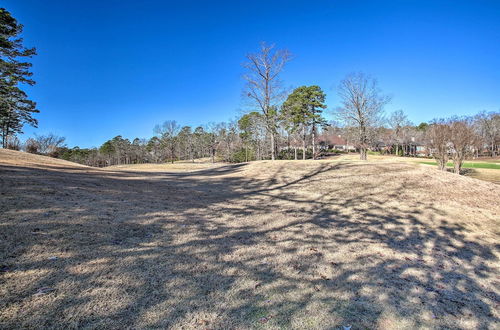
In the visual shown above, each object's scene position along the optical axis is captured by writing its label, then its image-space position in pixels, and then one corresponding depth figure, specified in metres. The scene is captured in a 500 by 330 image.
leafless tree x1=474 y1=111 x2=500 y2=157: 47.44
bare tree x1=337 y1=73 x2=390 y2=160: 23.80
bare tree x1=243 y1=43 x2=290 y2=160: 19.78
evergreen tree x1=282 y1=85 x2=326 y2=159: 35.91
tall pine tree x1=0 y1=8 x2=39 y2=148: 14.56
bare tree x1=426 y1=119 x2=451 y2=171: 17.03
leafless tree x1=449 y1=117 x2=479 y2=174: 16.55
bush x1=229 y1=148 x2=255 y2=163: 44.56
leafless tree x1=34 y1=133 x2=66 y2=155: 43.17
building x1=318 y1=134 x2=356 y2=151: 65.31
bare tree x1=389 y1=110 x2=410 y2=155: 57.22
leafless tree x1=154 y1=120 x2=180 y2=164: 51.81
